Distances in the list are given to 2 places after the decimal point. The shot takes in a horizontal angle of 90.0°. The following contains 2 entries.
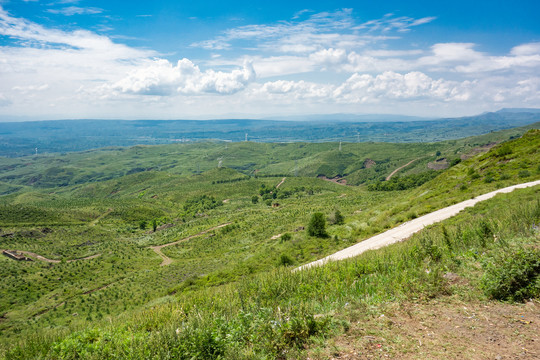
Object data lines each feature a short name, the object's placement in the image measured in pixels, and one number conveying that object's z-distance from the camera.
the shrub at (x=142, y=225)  75.57
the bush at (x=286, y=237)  28.62
